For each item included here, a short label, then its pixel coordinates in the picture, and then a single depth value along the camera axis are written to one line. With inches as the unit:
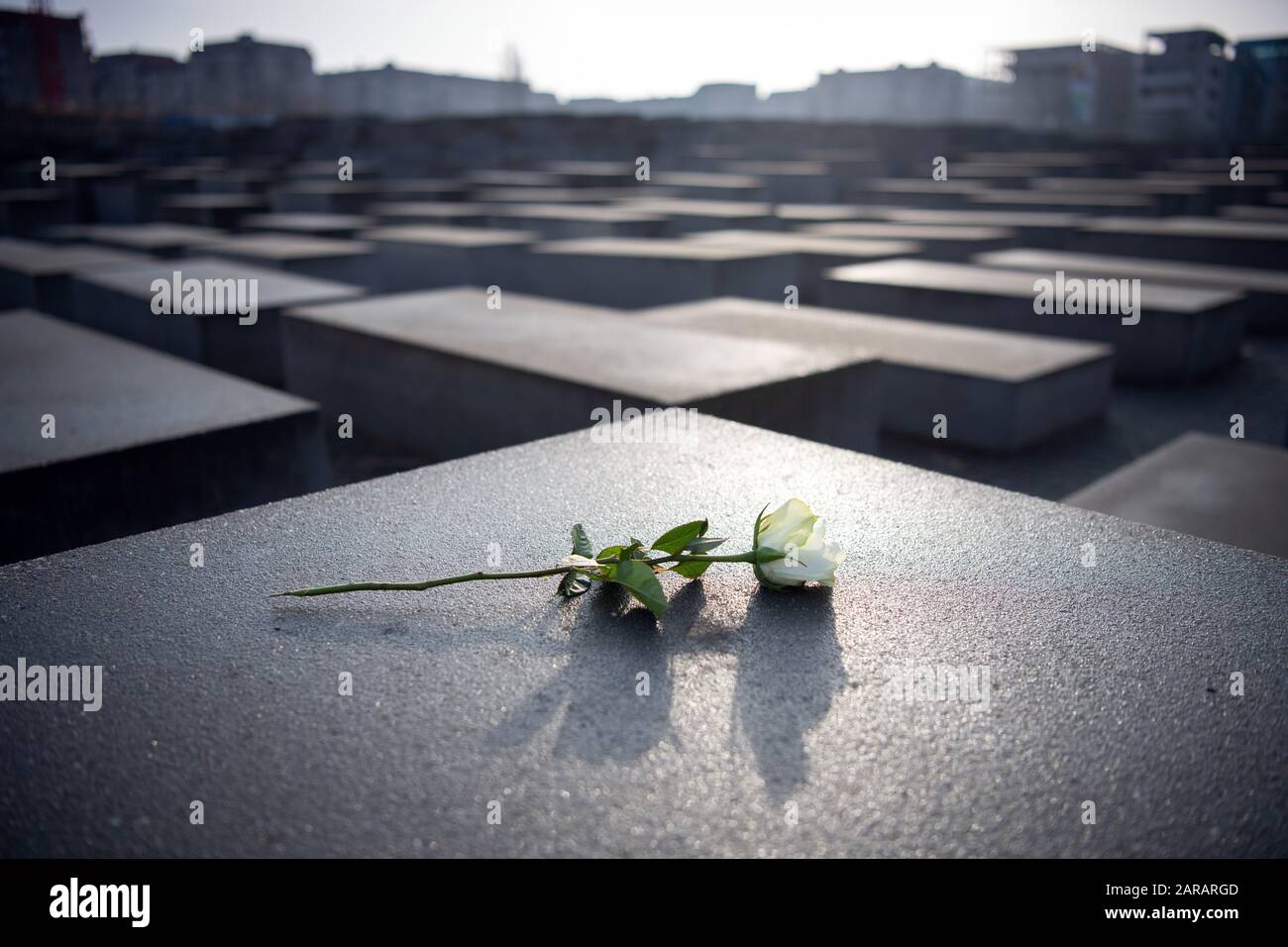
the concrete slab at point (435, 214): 603.2
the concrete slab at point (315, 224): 501.4
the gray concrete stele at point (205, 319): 284.2
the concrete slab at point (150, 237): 447.5
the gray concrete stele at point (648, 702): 52.0
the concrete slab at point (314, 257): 384.2
